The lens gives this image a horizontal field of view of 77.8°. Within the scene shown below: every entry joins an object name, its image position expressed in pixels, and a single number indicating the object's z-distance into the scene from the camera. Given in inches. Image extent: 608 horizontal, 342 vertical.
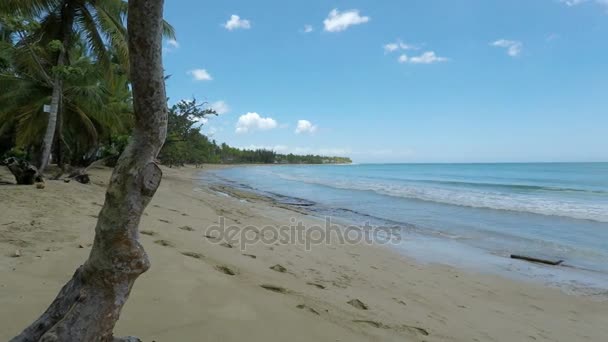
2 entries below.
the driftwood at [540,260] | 298.4
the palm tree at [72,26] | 427.8
